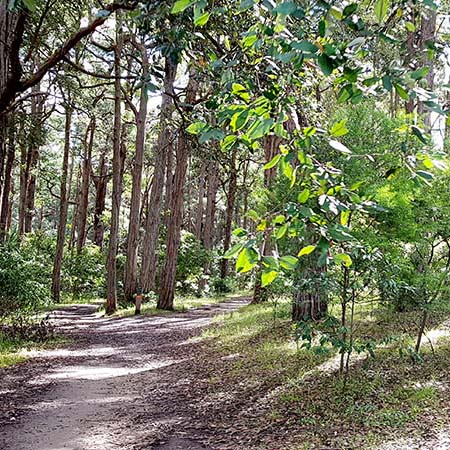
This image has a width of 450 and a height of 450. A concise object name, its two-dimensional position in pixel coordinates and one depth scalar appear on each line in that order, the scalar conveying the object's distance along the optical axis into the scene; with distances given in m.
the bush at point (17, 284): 10.34
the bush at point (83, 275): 24.58
